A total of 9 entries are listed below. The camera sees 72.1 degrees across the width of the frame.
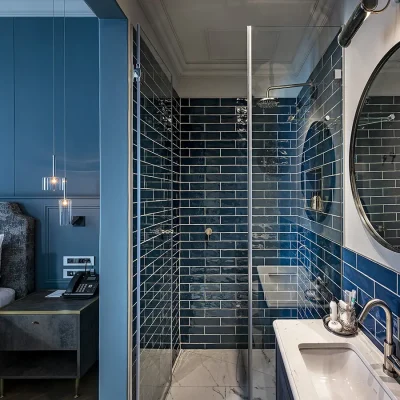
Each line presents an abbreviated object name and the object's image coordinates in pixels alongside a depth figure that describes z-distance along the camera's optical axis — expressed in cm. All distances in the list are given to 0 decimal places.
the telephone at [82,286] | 224
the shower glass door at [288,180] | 181
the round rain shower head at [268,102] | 208
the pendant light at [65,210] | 219
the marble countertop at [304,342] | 94
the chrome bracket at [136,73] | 161
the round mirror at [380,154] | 107
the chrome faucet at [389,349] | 97
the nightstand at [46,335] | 201
